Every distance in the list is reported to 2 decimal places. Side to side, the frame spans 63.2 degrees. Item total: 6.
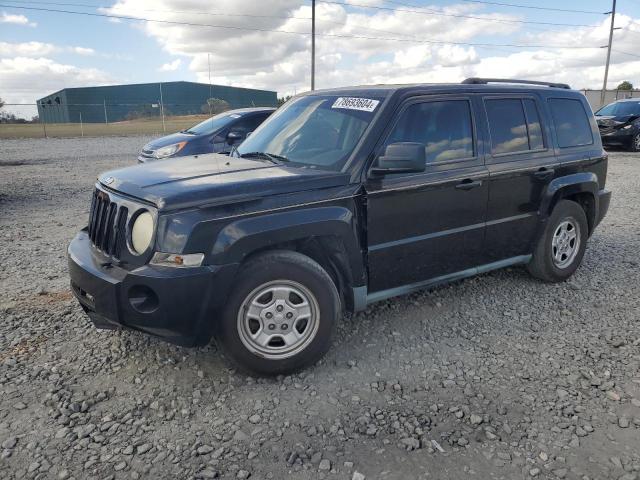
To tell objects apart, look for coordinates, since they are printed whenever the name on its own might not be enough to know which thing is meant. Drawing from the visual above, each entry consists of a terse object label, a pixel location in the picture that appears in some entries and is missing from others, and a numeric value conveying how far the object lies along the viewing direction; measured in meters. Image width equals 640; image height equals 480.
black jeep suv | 3.07
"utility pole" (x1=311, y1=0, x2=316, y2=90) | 30.82
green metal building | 56.09
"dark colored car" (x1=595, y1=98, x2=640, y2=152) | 17.23
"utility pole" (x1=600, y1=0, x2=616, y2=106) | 38.19
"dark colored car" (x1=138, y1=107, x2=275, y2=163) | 9.55
